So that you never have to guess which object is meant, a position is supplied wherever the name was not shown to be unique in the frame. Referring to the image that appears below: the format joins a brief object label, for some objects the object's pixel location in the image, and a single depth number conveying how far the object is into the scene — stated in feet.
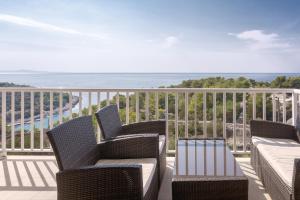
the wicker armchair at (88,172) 6.39
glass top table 7.29
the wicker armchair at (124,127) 10.70
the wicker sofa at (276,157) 7.26
